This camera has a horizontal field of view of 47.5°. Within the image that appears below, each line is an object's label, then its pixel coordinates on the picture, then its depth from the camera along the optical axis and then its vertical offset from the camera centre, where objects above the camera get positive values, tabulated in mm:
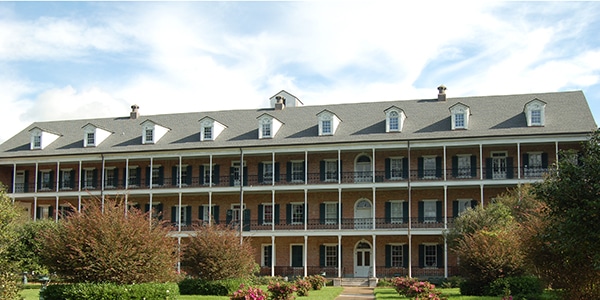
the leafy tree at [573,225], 16297 -387
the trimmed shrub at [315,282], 30906 -3330
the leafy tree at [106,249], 20641 -1241
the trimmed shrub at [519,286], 22609 -2586
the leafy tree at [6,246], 16859 -1200
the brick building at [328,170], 38031 +2326
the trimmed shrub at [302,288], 26281 -3059
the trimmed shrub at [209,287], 26266 -3038
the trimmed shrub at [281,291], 20375 -2481
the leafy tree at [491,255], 24109 -1668
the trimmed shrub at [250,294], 16703 -2153
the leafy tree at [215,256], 27125 -1930
